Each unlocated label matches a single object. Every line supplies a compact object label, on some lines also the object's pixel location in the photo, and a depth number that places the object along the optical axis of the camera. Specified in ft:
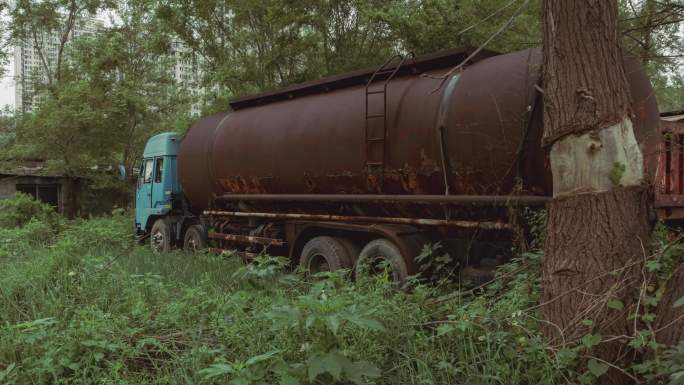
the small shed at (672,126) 18.58
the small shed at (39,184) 68.95
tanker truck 17.83
